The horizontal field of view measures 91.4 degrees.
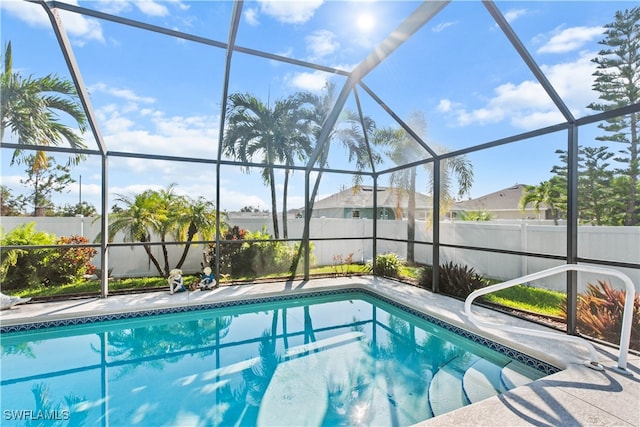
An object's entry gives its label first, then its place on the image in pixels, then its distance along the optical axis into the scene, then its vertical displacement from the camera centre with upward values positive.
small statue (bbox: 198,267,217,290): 7.05 -1.51
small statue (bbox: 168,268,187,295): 6.77 -1.46
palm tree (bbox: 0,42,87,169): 5.27 +1.88
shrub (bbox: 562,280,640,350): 3.98 -1.34
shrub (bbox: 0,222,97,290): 6.16 -0.98
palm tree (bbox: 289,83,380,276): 6.91 +2.08
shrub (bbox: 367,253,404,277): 8.21 -1.35
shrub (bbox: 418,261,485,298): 6.25 -1.34
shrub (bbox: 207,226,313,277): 7.54 -0.98
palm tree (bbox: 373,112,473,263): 6.44 +1.03
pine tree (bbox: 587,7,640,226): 4.12 +1.75
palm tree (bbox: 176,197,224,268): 7.52 -0.13
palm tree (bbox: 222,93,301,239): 6.87 +1.92
